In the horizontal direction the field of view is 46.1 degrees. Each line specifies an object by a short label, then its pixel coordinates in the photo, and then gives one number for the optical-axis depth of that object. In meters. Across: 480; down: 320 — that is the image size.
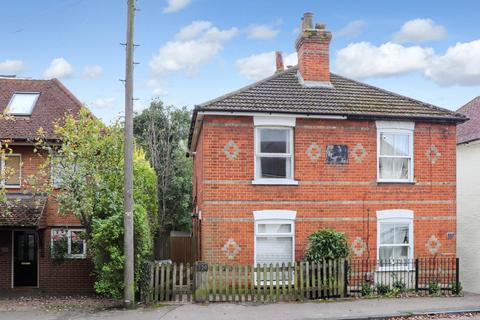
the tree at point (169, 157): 38.12
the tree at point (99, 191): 14.82
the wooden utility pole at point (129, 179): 14.43
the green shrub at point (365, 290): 16.53
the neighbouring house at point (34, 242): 19.83
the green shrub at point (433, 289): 17.06
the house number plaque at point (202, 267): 15.32
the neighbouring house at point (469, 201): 19.89
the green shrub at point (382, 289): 16.75
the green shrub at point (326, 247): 16.17
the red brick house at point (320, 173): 16.69
